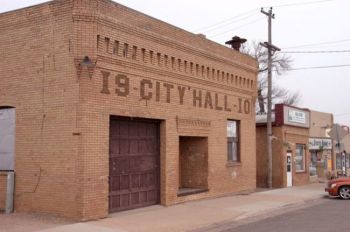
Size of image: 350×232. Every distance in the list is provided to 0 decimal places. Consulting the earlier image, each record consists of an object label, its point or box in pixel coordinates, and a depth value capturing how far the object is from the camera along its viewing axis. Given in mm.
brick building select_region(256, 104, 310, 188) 27252
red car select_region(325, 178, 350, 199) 21391
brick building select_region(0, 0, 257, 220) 14367
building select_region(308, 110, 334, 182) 32875
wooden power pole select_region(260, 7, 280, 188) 26047
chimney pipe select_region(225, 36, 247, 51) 24969
